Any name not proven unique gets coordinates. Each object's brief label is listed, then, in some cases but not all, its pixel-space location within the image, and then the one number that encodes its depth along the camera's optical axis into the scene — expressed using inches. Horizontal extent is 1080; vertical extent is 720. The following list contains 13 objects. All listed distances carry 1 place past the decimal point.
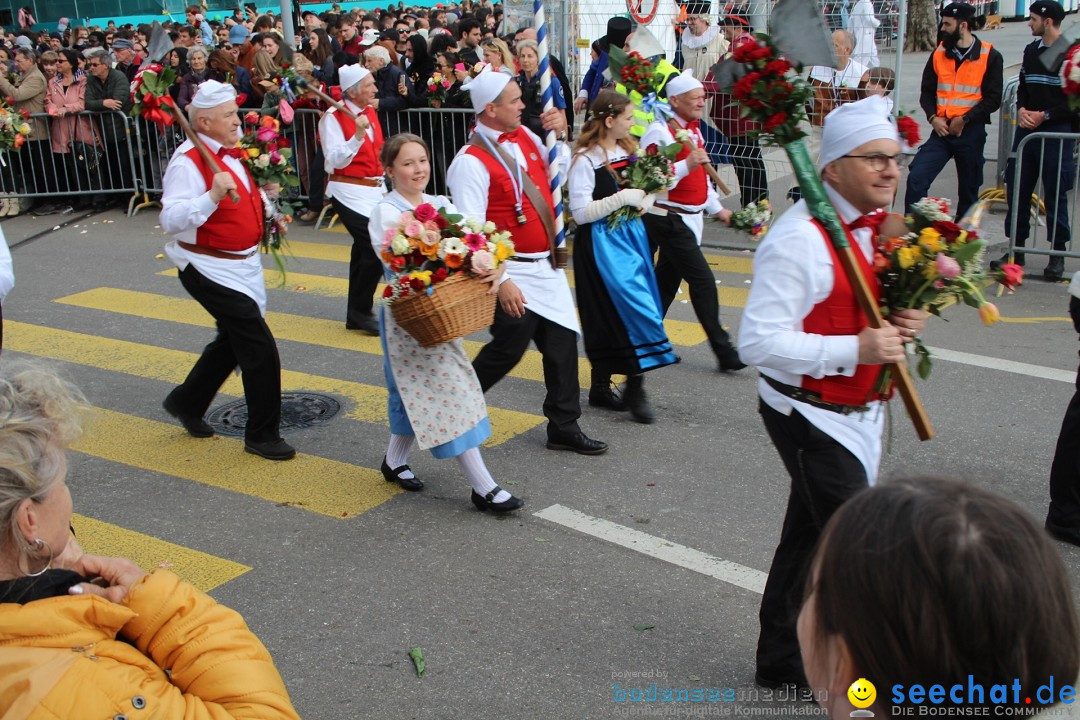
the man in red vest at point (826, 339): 134.6
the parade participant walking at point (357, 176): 336.5
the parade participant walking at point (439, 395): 206.5
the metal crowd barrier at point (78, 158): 564.4
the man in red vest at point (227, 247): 227.9
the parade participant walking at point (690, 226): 284.7
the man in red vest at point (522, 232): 229.0
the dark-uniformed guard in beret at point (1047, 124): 373.7
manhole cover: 266.1
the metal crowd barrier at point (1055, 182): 369.4
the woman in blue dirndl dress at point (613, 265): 255.8
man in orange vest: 398.3
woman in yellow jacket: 76.2
